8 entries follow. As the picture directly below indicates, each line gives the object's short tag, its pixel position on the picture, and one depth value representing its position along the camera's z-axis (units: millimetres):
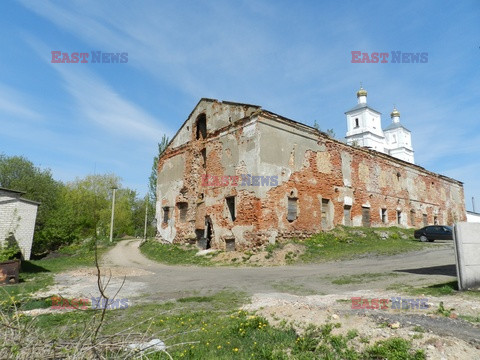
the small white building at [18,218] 16109
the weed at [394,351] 3799
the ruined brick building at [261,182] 18234
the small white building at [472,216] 43909
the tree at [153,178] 37147
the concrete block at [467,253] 7305
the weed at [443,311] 5311
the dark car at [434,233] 23438
